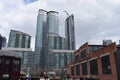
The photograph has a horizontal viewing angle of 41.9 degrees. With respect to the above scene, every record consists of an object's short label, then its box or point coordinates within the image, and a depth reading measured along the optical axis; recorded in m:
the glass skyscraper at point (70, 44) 187.34
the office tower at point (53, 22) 184.00
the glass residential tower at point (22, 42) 132.38
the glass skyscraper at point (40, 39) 162.62
